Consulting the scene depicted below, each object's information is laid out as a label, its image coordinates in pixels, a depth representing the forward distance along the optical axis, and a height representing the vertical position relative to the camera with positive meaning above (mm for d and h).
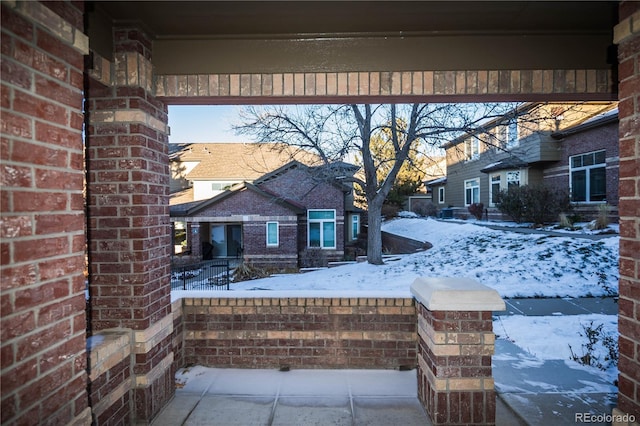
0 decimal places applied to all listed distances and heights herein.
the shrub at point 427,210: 31197 +72
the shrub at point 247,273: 15070 -2611
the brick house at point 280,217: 18969 -259
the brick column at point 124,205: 3113 +76
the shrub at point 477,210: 22828 +15
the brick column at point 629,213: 2119 -26
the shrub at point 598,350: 4137 -1709
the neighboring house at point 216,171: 25016 +2922
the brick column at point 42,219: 1538 -20
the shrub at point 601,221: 12500 -415
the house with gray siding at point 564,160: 14297 +2448
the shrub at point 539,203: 15547 +299
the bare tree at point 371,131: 12148 +2818
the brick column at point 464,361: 2973 -1236
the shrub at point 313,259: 18281 -2402
